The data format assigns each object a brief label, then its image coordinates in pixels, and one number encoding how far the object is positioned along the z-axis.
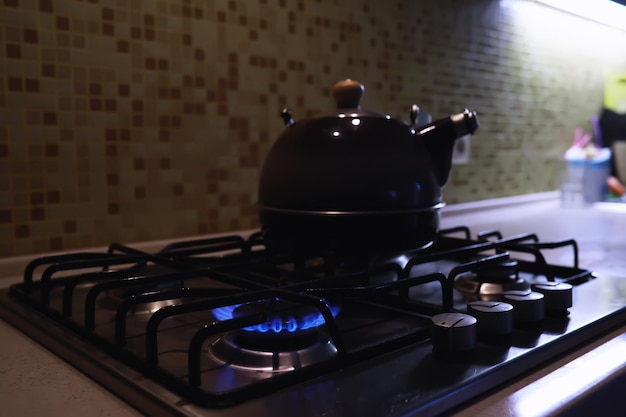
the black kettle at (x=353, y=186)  0.66
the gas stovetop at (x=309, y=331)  0.40
